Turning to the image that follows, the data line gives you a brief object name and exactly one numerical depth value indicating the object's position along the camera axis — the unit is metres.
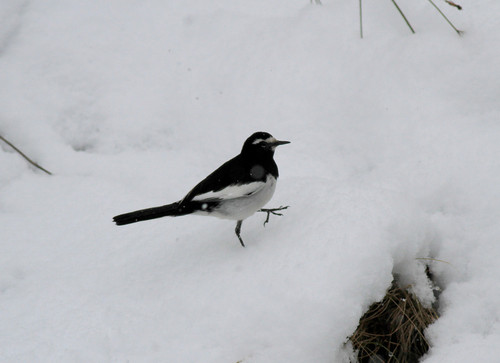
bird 7.26
